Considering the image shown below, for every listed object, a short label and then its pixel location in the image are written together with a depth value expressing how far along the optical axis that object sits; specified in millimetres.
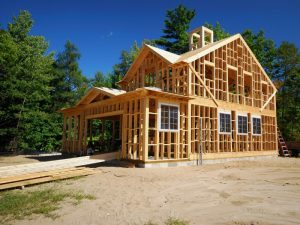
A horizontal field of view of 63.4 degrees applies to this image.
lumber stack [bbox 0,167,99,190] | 8320
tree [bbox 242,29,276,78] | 35500
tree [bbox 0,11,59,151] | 22491
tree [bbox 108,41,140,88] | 39388
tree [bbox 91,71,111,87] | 41691
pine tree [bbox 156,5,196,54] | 36500
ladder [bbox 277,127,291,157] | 23773
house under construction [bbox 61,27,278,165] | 13391
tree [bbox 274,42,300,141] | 32562
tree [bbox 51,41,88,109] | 32281
